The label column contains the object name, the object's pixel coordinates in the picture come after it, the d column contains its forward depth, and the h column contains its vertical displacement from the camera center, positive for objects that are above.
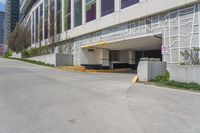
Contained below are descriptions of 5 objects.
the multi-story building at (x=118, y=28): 8.95 +3.73
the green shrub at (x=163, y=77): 7.98 -0.83
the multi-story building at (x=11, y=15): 69.87 +28.91
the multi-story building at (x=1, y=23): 82.53 +28.83
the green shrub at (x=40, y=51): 23.60 +2.80
